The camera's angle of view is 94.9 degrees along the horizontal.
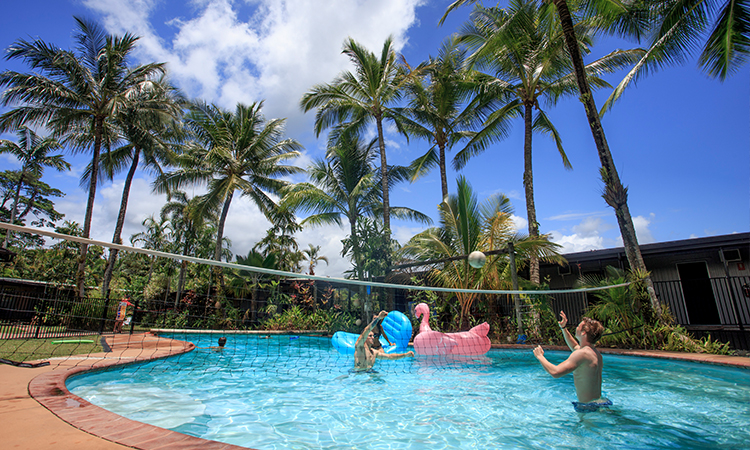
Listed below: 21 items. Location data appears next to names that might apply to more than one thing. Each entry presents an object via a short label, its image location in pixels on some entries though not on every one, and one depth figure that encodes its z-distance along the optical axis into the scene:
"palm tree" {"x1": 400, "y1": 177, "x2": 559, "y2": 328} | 10.79
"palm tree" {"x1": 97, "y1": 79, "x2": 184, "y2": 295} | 15.86
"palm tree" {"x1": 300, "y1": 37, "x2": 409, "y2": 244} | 15.55
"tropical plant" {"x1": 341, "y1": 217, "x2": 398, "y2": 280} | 14.19
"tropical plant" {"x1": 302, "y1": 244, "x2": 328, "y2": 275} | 31.88
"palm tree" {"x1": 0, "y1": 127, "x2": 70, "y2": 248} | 23.77
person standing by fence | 12.07
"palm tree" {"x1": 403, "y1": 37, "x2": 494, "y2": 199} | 15.11
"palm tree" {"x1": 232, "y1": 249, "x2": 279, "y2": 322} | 17.24
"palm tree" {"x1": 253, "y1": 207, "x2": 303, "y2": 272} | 25.53
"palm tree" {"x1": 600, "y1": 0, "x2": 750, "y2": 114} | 7.96
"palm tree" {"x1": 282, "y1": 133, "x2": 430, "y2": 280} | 16.44
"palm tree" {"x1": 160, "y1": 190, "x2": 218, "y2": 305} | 21.61
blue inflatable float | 9.24
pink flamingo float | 7.93
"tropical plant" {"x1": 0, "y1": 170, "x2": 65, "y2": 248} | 27.38
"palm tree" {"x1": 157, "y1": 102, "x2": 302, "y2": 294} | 17.58
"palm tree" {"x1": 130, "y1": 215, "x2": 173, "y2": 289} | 28.99
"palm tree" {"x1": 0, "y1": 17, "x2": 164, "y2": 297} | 12.99
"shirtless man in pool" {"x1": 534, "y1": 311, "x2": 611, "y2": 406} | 3.87
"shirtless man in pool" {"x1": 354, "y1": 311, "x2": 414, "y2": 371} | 6.88
